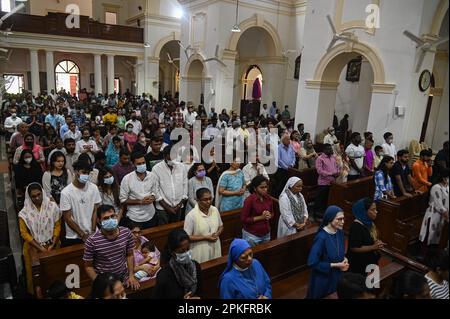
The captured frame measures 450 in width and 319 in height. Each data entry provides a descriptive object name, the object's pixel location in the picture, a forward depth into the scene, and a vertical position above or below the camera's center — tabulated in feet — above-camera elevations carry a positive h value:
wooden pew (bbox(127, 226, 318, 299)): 10.62 -5.74
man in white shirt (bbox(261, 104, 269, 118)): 46.20 -2.14
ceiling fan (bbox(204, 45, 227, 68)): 40.96 +3.92
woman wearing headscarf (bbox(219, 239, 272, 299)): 8.14 -4.40
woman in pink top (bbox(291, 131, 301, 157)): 24.56 -3.19
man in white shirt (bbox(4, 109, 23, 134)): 31.45 -3.82
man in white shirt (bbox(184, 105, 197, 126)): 37.39 -2.76
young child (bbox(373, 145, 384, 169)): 22.06 -3.40
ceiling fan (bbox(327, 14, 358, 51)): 26.31 +4.86
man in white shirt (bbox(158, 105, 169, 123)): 37.86 -2.88
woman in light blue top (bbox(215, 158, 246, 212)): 15.25 -4.26
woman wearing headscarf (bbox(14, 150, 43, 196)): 16.14 -4.19
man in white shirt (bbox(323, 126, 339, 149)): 27.55 -3.12
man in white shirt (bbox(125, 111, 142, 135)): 29.52 -3.11
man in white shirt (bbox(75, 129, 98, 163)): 20.95 -3.70
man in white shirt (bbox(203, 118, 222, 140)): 30.18 -3.43
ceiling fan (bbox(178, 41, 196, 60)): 46.88 +5.67
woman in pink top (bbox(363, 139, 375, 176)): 22.17 -3.88
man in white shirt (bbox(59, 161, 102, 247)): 11.83 -4.18
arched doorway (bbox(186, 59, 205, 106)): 49.16 +1.29
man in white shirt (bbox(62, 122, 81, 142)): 24.02 -3.43
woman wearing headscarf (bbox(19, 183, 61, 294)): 11.30 -4.70
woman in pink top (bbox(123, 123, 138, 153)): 23.07 -3.46
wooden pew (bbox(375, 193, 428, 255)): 16.47 -5.83
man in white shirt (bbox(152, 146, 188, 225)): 14.76 -4.18
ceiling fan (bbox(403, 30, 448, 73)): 19.83 +3.64
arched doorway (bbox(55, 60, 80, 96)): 71.05 +1.48
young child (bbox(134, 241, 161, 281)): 10.80 -5.57
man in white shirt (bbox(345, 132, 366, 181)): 21.88 -3.51
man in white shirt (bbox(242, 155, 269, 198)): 17.04 -3.80
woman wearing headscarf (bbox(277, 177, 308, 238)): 13.23 -4.33
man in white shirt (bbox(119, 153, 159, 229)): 13.58 -4.22
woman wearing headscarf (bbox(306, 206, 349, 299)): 9.35 -4.34
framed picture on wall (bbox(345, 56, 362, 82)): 39.59 +3.49
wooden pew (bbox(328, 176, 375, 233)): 19.54 -5.35
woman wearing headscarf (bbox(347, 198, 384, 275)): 10.48 -4.24
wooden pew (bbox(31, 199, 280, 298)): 10.43 -5.57
